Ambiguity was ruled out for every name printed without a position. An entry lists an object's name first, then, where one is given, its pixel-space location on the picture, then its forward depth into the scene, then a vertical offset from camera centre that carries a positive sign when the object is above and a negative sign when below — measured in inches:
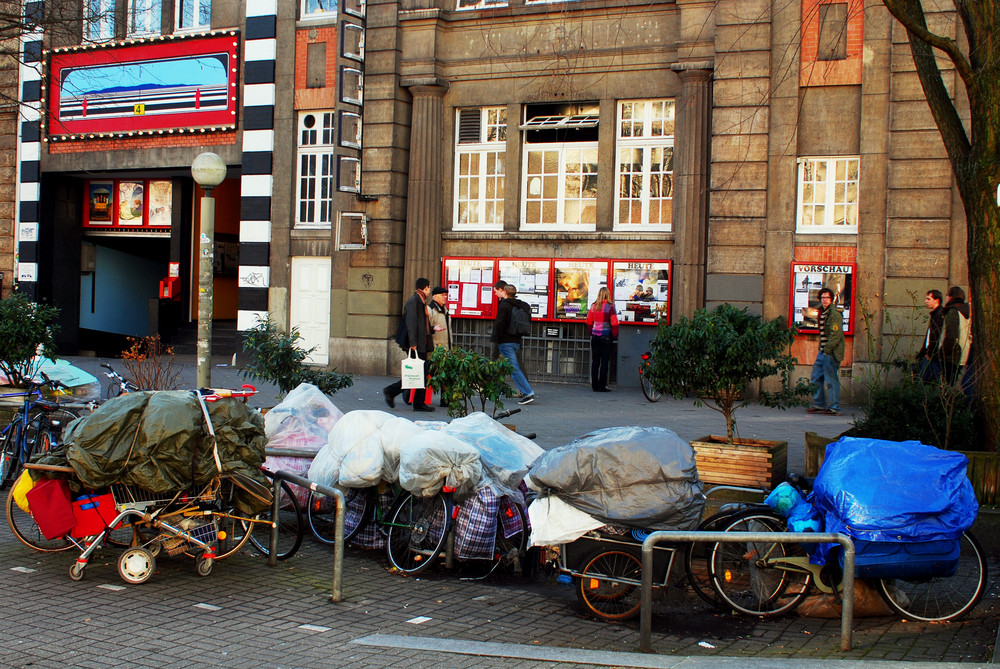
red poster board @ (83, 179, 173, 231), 937.5 +76.6
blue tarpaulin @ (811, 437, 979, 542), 235.9 -46.6
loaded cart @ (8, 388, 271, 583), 259.4 -53.7
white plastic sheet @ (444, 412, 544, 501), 297.7 -49.9
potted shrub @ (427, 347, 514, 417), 370.3 -31.9
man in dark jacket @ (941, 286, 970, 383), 467.5 -10.9
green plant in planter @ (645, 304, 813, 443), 340.8 -20.1
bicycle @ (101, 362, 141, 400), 418.6 -46.0
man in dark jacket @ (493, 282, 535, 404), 604.7 -23.7
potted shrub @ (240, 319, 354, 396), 428.1 -34.7
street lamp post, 426.9 -3.1
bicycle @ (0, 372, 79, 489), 381.1 -61.3
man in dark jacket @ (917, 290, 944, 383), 457.8 -15.6
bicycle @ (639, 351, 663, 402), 623.9 -60.7
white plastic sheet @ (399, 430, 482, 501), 284.5 -51.8
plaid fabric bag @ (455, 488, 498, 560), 284.7 -69.6
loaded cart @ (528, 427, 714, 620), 252.8 -56.8
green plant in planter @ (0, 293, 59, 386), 482.9 -28.5
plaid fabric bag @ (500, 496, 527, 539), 288.8 -67.6
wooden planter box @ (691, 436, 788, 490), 335.3 -56.7
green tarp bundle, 258.1 -43.4
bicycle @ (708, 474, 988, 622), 247.0 -71.6
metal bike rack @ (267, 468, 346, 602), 252.3 -61.1
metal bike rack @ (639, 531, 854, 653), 213.8 -56.8
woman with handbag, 663.8 -26.6
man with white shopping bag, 543.5 -20.5
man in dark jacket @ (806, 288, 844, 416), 559.8 -28.4
